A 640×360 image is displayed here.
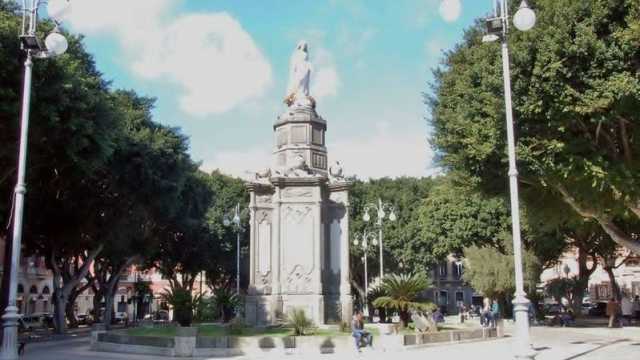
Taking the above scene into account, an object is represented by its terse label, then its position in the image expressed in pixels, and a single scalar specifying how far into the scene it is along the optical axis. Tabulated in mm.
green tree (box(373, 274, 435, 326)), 23359
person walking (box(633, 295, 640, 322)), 43031
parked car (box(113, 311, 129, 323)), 57581
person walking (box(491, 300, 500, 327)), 32812
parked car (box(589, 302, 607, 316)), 53691
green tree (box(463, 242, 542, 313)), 40031
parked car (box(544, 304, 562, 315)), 51412
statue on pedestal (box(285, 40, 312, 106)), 28467
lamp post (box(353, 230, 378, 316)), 51594
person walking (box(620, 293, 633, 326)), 39341
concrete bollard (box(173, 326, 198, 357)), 19828
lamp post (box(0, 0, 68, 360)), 14023
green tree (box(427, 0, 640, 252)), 17938
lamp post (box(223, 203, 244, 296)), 47081
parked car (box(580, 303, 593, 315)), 62794
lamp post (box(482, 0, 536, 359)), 13742
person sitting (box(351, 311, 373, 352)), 19789
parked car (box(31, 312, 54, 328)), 48962
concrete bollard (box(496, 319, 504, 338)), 27922
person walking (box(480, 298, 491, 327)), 35188
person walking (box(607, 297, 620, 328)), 36156
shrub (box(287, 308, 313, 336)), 21266
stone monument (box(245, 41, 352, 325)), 25562
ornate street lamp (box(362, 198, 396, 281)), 55619
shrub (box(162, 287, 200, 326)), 21969
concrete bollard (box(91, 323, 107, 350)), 24325
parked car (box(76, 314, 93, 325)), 55769
